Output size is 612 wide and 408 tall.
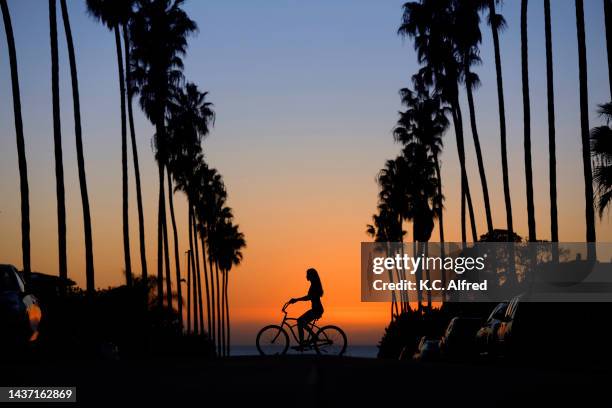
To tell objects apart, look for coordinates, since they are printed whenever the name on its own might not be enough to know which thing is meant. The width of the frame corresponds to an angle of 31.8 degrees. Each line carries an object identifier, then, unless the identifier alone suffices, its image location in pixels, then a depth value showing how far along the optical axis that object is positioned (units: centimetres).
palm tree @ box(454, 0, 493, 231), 4878
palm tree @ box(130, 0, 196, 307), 5453
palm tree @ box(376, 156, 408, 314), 7856
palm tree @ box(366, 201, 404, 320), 8362
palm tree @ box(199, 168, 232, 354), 8838
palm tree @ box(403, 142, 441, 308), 7025
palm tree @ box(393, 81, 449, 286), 6719
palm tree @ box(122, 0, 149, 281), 5128
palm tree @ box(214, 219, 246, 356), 10150
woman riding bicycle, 2317
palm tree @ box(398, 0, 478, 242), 5172
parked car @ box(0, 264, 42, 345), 1609
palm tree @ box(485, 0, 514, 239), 4559
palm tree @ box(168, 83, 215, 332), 6631
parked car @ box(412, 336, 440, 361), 2703
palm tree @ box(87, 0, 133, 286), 4478
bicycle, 2386
